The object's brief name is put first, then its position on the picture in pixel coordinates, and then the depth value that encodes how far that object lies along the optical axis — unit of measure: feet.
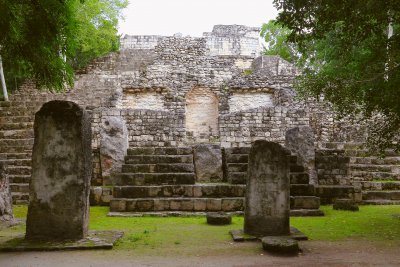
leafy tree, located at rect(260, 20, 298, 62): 113.39
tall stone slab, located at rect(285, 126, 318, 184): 34.78
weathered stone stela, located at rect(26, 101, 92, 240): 17.74
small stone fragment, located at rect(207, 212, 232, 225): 24.17
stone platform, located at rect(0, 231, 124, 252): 16.66
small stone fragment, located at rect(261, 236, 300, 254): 16.58
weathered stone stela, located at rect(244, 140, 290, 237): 19.89
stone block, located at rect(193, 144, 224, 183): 32.81
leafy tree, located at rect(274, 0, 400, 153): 19.20
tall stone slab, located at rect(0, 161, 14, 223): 24.03
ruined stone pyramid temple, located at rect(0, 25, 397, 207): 42.74
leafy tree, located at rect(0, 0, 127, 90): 20.23
